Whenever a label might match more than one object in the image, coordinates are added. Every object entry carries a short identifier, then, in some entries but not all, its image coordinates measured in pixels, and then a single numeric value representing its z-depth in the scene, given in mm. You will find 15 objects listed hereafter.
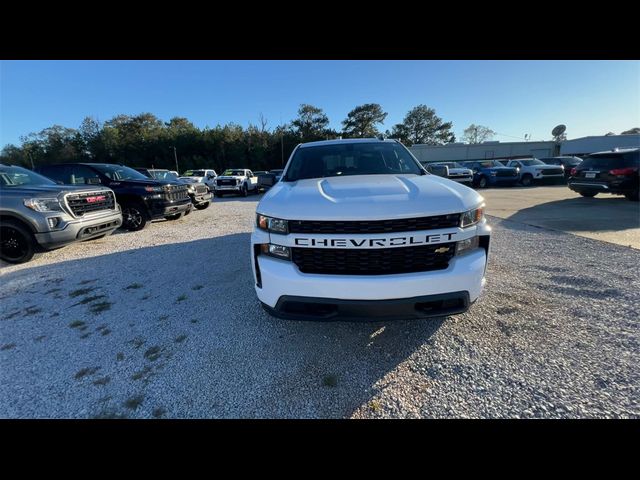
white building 37906
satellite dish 39344
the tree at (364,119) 50844
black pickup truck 7129
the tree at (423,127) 62844
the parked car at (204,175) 19834
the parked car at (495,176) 17031
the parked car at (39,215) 4695
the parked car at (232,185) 15922
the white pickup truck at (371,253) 1857
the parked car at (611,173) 8961
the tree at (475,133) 90875
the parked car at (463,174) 16538
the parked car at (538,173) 16750
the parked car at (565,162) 18203
